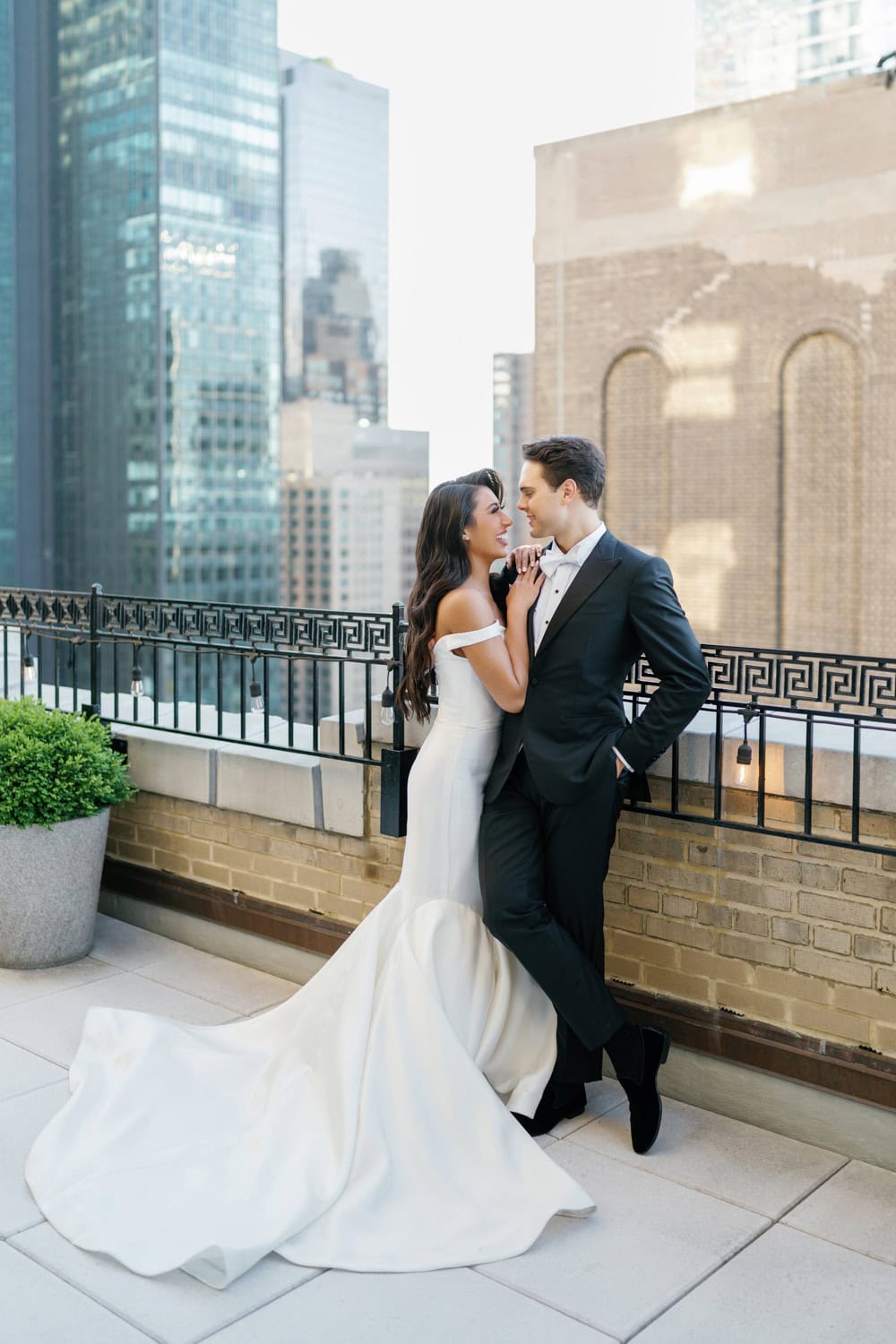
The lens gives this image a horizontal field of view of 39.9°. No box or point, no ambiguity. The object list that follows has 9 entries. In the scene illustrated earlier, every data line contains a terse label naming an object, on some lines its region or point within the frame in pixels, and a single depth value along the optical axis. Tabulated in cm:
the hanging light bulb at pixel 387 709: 428
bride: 283
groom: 323
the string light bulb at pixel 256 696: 483
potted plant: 467
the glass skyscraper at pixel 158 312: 6028
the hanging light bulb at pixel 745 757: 336
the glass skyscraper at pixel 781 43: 5100
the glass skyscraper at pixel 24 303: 5084
